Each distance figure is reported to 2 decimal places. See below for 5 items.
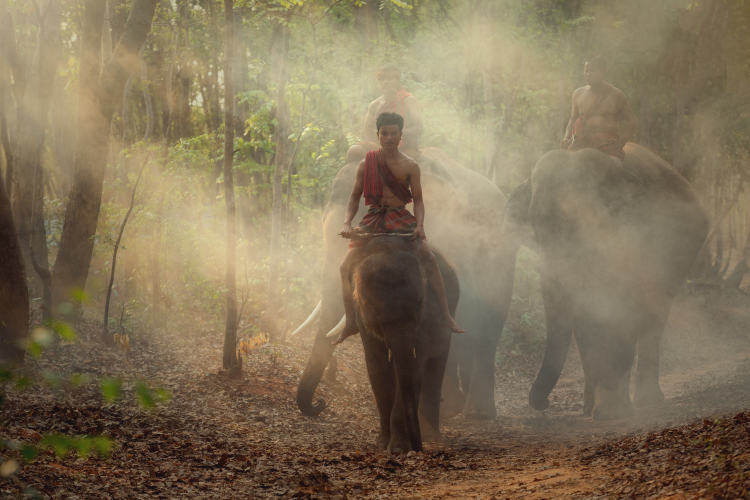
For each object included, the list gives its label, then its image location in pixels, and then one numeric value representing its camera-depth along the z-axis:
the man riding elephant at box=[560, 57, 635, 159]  17.41
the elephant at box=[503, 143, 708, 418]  16.20
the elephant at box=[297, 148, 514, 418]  15.22
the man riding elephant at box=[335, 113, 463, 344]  11.98
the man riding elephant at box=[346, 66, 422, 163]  17.31
